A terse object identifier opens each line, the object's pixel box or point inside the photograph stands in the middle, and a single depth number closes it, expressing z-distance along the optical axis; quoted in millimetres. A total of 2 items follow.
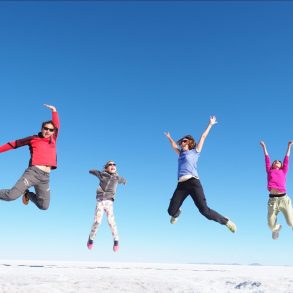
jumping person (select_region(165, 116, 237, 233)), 10191
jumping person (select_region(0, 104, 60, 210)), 9438
